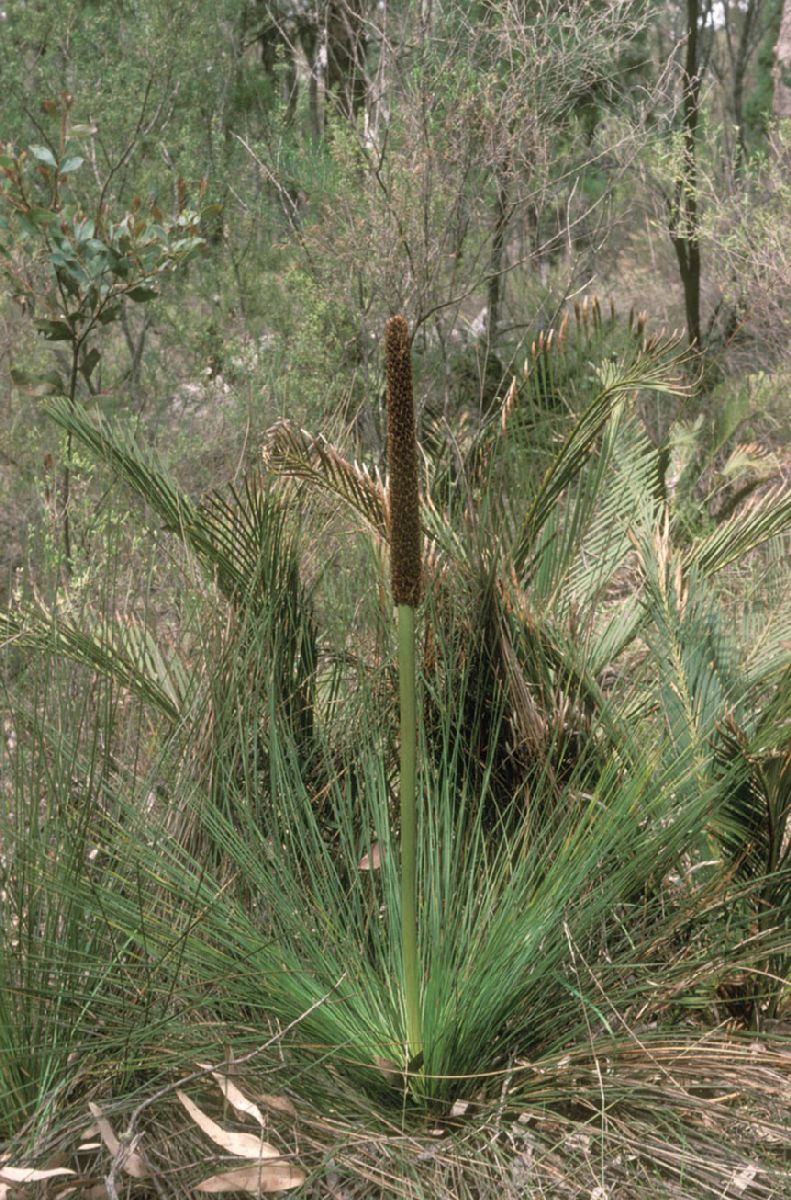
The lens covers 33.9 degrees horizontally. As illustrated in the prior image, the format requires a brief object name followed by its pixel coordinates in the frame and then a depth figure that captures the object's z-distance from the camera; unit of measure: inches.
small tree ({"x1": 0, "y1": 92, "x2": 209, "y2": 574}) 165.3
